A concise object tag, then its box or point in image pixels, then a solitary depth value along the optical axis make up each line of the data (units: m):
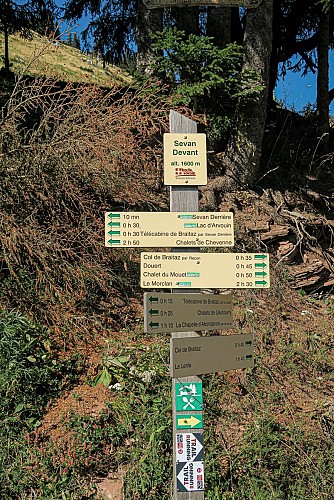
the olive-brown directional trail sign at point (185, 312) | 3.76
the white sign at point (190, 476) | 3.82
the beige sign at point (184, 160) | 4.08
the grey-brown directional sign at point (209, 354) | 3.76
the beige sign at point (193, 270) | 3.95
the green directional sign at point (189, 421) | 3.91
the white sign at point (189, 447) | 3.86
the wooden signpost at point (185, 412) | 3.83
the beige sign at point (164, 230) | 3.97
